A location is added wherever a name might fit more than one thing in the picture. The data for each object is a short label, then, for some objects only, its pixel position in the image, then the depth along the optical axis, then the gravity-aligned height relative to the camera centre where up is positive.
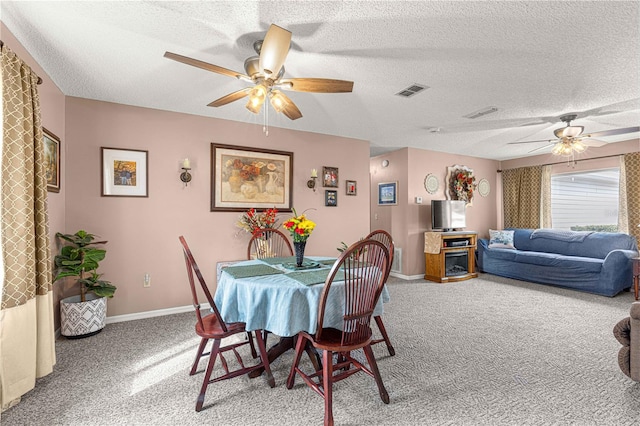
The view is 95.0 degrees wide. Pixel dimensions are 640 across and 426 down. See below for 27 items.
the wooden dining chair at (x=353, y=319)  1.62 -0.63
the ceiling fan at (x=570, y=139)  3.82 +0.97
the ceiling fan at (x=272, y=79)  1.71 +0.92
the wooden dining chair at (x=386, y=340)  2.41 -1.06
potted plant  2.74 -0.75
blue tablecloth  1.74 -0.56
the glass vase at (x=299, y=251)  2.30 -0.30
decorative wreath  5.92 +0.57
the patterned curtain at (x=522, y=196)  6.01 +0.33
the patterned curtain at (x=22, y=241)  1.77 -0.17
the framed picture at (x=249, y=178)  3.80 +0.48
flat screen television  5.45 -0.05
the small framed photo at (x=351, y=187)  4.83 +0.42
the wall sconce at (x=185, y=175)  3.54 +0.47
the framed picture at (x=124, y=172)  3.25 +0.47
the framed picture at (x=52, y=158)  2.61 +0.52
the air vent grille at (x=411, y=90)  2.86 +1.23
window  5.29 +0.21
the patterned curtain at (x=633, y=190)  4.76 +0.35
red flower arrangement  3.81 -0.10
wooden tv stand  5.18 -0.80
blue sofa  4.28 -0.78
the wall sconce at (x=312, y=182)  4.39 +0.47
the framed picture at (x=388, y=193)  5.70 +0.38
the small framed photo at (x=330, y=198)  4.61 +0.23
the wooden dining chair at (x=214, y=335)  1.78 -0.77
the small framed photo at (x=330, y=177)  4.58 +0.57
